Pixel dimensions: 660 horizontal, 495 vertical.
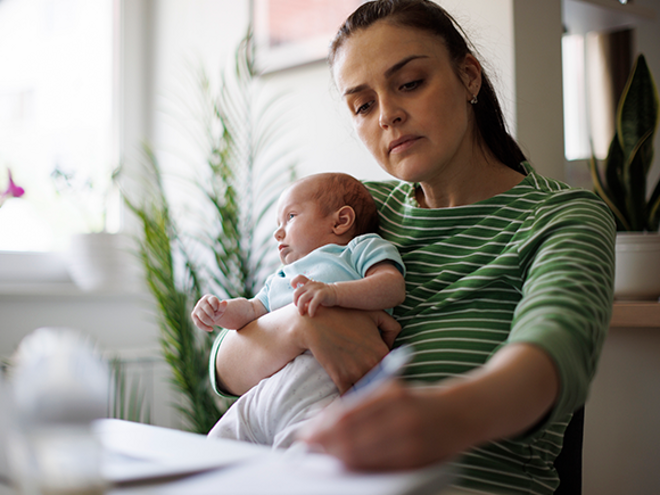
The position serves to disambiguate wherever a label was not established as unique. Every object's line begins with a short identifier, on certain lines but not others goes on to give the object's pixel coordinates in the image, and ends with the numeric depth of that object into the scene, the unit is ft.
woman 2.23
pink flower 8.16
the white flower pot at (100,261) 8.64
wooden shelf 4.81
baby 3.19
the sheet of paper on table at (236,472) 1.44
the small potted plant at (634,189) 5.16
